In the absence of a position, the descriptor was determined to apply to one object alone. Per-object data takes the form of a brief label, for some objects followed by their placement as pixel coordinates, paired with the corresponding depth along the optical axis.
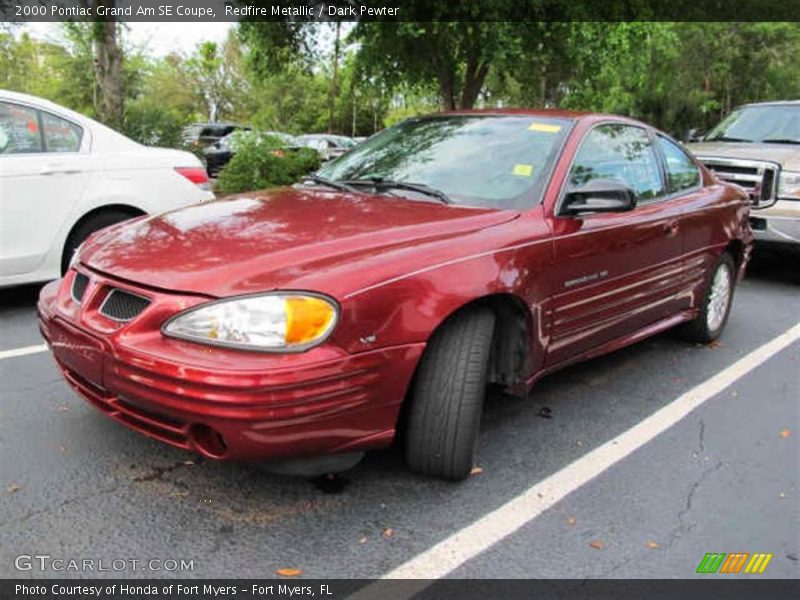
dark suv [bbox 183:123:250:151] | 22.09
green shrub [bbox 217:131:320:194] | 11.11
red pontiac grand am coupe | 2.53
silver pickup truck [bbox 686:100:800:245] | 7.30
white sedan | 5.25
